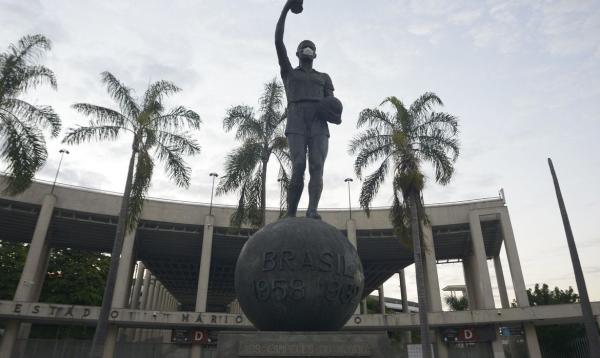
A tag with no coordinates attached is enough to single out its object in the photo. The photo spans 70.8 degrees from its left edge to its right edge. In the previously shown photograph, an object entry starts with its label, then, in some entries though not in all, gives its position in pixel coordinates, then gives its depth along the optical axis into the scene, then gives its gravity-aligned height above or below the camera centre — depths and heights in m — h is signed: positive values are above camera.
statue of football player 6.60 +3.61
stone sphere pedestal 4.99 +0.88
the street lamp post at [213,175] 31.69 +12.68
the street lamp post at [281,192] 18.39 +6.72
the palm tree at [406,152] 16.70 +7.83
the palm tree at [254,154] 18.31 +8.40
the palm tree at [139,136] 15.82 +7.78
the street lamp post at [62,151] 30.01 +13.38
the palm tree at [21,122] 13.23 +7.12
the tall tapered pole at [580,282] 12.31 +2.27
